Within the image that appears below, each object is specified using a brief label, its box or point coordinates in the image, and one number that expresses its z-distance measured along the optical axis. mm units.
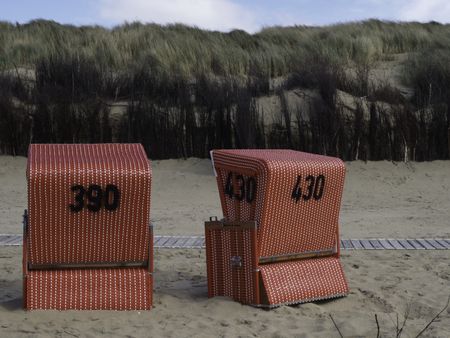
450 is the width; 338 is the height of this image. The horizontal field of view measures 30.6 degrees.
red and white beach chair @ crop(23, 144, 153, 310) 5551
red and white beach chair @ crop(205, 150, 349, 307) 5898
